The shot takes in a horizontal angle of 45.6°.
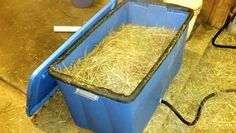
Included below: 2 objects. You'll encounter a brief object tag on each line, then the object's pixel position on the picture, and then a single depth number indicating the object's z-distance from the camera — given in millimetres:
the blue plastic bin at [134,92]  1143
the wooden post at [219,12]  2012
